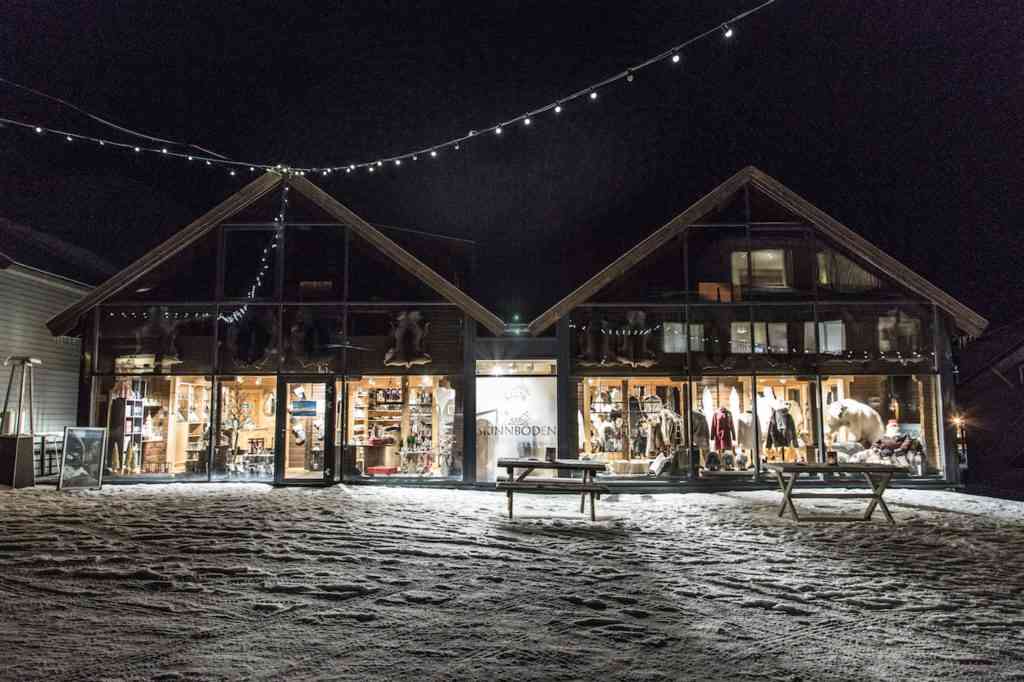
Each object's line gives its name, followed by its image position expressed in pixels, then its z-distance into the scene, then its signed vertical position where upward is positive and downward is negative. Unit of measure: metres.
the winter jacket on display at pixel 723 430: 12.65 -0.17
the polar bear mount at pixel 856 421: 12.74 -0.02
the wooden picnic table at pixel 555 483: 8.65 -0.79
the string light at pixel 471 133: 7.43 +4.28
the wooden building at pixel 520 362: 12.70 +1.13
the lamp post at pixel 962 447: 14.35 -0.61
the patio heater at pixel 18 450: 11.63 -0.43
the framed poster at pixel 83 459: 11.59 -0.59
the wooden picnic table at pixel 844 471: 8.52 -0.68
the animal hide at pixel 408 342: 12.87 +1.53
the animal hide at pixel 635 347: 12.84 +1.40
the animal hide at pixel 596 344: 12.84 +1.46
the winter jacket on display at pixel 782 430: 12.70 -0.18
